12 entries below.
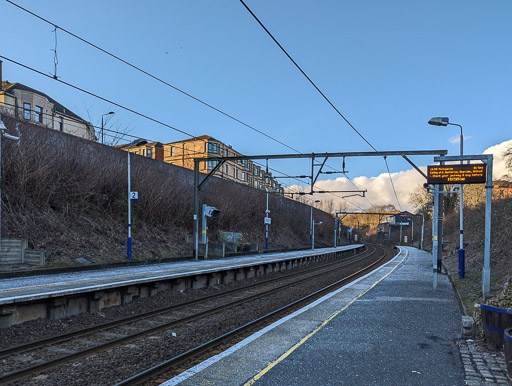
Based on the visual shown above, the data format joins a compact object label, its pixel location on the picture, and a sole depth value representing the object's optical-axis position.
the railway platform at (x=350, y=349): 5.56
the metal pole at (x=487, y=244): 11.29
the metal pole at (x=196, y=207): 24.61
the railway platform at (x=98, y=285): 9.46
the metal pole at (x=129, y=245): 21.28
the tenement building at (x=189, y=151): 66.94
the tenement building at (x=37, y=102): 40.03
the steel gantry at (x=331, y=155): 19.19
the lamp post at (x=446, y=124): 17.39
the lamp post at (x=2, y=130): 14.96
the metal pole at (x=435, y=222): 16.34
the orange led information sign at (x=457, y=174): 12.14
